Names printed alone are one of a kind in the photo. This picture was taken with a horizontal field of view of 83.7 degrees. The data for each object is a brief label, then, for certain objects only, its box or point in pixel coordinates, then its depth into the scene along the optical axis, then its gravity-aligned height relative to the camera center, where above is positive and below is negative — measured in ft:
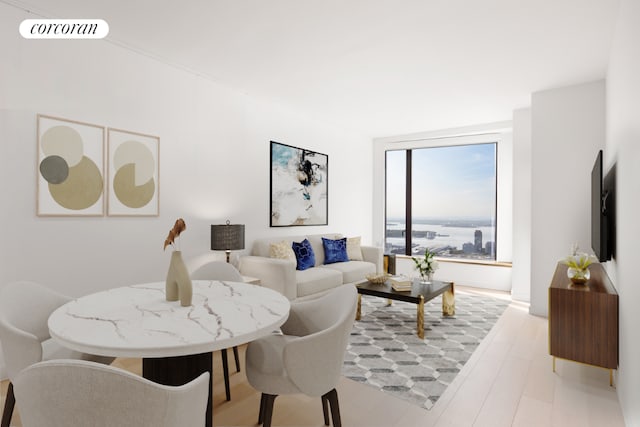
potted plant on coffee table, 12.87 -1.90
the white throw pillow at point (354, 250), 18.08 -1.88
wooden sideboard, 8.20 -2.61
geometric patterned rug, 8.33 -3.95
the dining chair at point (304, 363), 5.10 -2.26
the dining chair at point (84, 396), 3.08 -1.64
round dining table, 4.08 -1.48
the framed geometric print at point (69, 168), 8.91 +1.15
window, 20.08 +0.76
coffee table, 11.35 -2.70
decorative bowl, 13.23 -2.44
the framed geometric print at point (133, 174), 10.28 +1.16
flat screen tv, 8.80 -0.04
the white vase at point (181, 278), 5.59 -1.04
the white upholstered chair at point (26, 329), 5.02 -1.83
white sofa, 12.44 -2.38
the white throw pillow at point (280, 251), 14.02 -1.53
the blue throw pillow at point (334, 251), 16.90 -1.83
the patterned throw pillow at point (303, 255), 15.16 -1.82
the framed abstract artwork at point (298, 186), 15.94 +1.28
